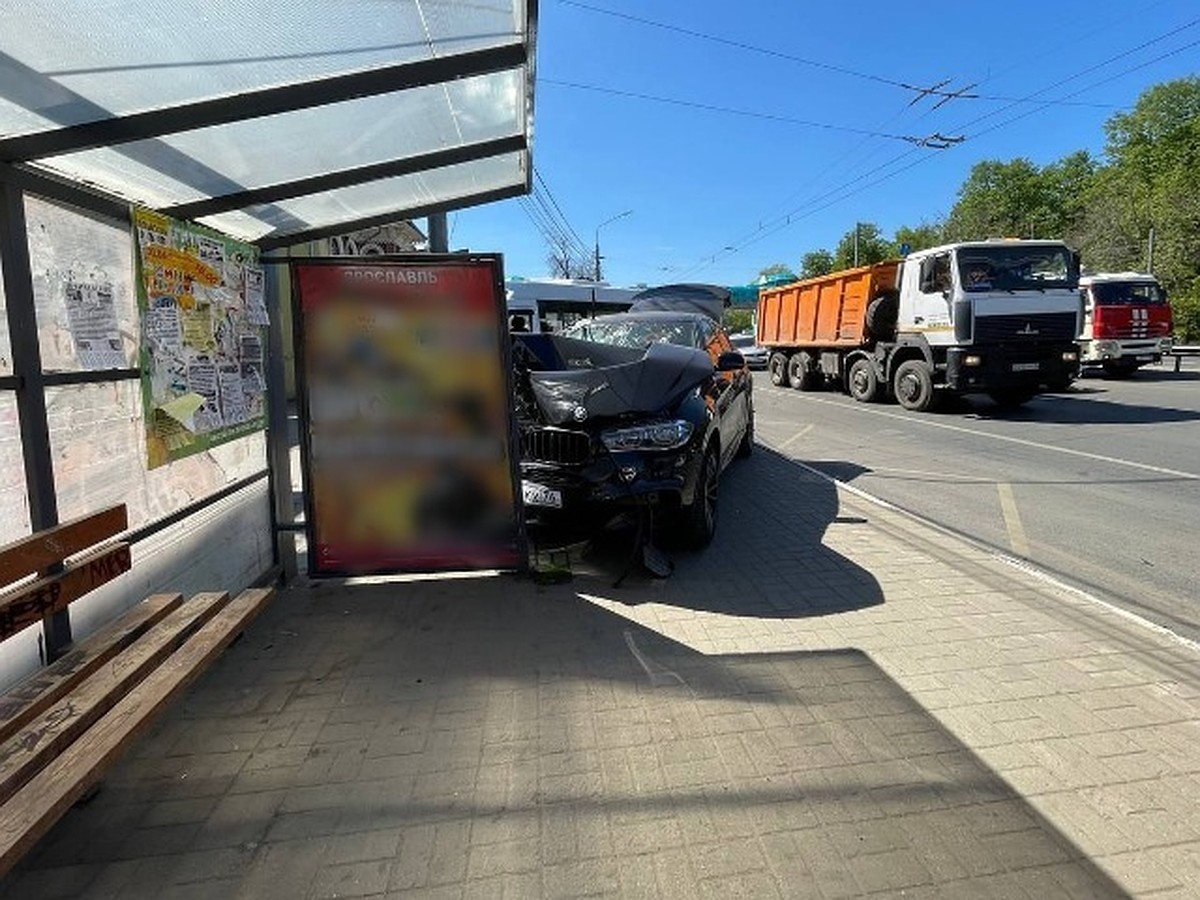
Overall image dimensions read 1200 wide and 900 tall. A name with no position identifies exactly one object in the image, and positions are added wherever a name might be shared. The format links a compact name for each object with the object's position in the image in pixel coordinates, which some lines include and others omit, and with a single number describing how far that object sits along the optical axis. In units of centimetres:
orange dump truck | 1171
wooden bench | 208
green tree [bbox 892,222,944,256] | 5956
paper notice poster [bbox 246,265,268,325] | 426
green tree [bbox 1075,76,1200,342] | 3088
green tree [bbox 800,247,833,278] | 7031
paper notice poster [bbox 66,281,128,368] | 302
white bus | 2472
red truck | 1784
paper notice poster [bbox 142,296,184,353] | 337
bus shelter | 263
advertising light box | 419
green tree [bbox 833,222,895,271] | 6200
